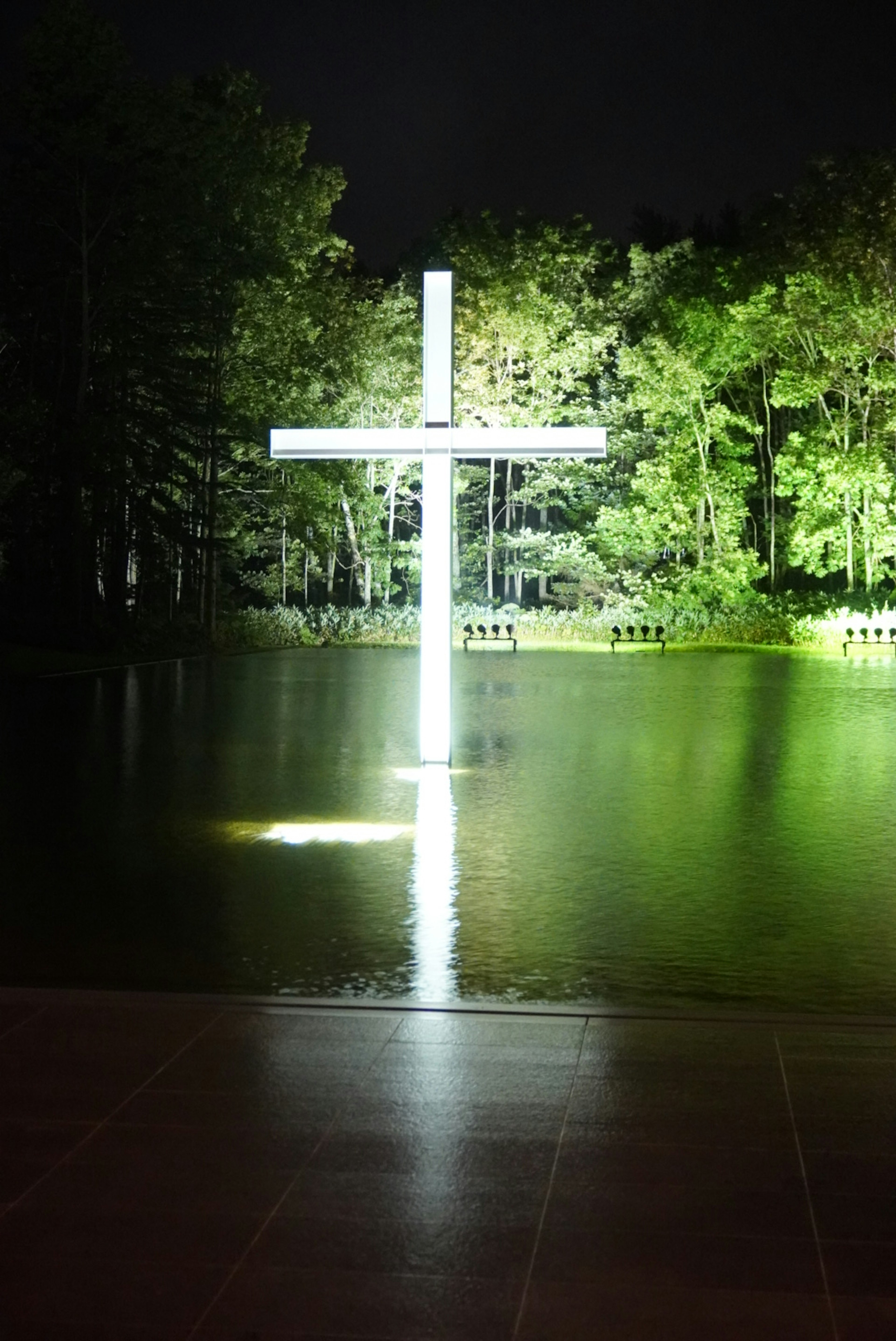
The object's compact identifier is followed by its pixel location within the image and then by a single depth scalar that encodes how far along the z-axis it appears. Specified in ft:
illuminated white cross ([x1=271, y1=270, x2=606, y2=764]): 44.75
